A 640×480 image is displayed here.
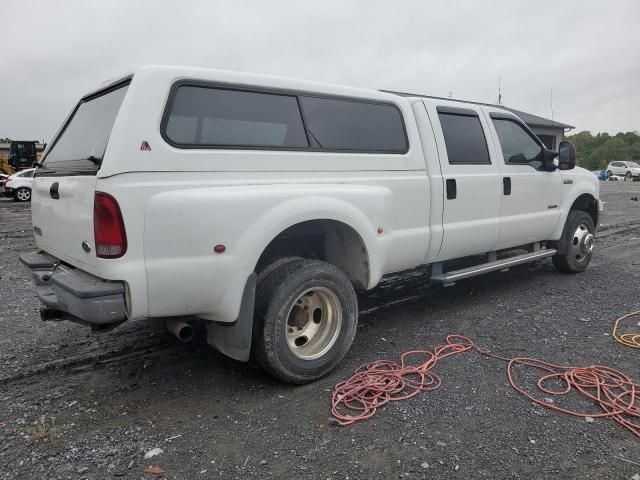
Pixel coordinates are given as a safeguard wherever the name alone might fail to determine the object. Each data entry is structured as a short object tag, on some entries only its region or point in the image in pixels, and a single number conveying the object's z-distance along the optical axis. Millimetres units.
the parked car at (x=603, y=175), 43294
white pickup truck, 2885
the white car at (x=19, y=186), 20484
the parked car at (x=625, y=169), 41156
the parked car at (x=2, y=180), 21769
